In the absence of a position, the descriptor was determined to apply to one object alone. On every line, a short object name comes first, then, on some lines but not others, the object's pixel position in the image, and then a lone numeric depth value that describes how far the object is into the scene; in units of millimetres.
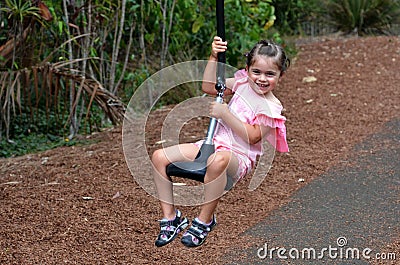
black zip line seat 2898
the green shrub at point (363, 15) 11695
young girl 3016
